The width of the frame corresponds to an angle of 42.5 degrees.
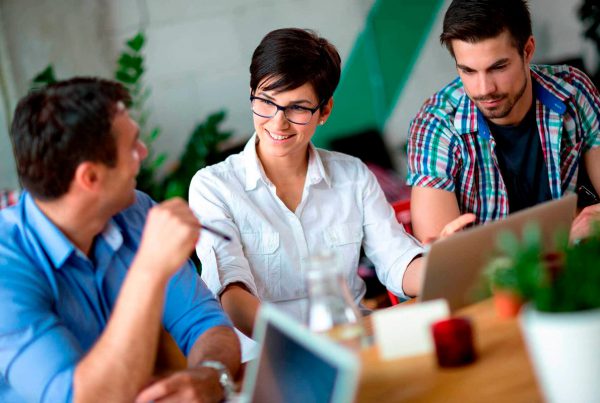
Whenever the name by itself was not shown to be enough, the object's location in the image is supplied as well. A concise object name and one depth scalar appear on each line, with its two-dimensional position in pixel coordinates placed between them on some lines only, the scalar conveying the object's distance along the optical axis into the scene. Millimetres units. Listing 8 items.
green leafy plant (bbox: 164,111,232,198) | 4141
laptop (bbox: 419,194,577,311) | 1430
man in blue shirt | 1314
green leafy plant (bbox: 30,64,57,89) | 3719
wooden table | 1142
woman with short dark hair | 2152
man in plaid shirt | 2406
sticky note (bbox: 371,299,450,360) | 1299
